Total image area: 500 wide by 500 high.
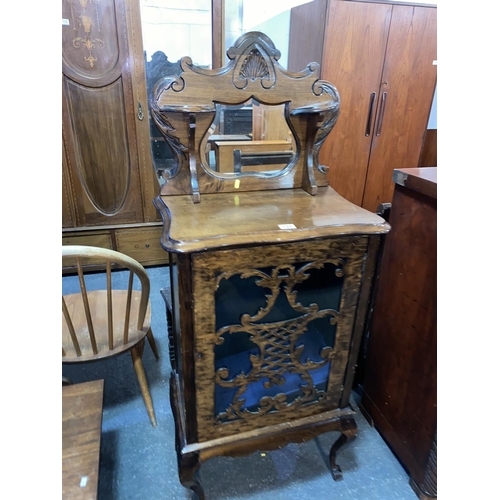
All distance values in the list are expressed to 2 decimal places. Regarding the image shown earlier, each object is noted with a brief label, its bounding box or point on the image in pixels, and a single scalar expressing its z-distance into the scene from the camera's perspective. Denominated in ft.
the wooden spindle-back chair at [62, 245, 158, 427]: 3.69
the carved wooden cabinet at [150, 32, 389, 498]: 2.57
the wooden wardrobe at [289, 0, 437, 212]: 7.18
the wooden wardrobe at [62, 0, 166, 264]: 6.18
